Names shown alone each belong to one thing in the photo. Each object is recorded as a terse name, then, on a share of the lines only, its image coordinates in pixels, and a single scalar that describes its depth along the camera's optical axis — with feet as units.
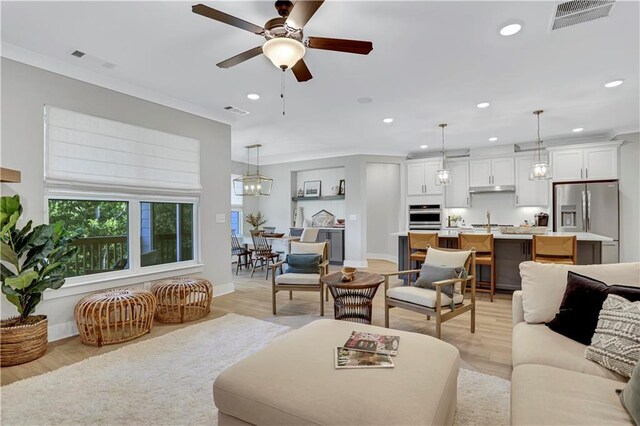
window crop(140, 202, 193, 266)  13.76
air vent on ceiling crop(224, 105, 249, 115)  15.61
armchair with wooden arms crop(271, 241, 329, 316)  13.02
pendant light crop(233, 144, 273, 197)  22.82
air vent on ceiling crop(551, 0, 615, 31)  7.74
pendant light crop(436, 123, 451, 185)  18.88
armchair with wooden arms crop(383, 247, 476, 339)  9.82
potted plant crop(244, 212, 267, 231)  28.28
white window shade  10.91
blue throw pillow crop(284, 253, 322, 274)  13.70
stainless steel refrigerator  19.48
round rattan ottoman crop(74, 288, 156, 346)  10.04
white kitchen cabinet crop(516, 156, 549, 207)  21.99
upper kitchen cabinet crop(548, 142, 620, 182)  19.85
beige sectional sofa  4.22
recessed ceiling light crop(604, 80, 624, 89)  12.45
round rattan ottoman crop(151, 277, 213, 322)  12.22
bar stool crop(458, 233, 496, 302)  15.25
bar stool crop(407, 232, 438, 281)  16.39
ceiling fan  7.07
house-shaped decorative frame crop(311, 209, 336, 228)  28.60
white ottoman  4.37
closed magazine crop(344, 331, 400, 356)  6.04
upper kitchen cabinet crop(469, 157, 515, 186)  23.03
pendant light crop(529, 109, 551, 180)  16.60
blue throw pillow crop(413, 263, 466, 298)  10.38
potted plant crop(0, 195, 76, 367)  8.79
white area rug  6.45
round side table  10.88
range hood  22.93
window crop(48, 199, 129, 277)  11.46
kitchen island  15.06
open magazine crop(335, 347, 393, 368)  5.48
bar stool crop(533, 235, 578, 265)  13.99
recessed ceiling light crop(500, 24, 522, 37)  8.68
